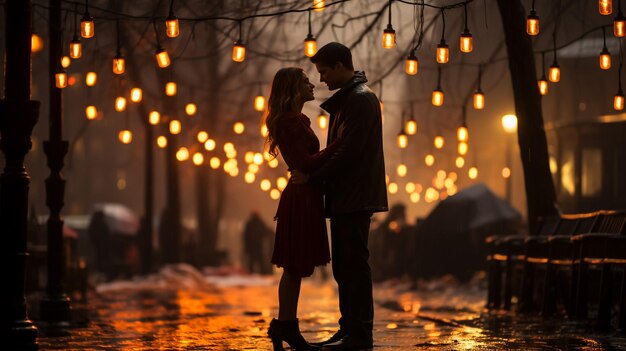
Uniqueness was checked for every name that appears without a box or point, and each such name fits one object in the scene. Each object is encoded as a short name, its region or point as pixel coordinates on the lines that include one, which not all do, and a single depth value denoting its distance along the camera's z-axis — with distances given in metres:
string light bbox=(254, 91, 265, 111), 24.95
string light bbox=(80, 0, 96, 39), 16.05
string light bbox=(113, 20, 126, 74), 17.80
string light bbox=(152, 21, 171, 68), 17.66
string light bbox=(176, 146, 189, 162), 31.70
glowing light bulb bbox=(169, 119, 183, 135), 29.78
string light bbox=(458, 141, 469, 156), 26.80
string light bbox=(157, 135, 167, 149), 31.77
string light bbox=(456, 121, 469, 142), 23.70
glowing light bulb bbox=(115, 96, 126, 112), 24.39
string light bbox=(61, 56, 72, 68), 20.58
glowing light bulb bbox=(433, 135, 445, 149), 26.49
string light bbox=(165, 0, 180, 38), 15.76
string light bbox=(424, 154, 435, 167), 34.62
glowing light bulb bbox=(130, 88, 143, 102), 24.48
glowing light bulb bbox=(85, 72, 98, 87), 21.85
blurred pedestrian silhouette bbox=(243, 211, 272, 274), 37.44
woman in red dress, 9.27
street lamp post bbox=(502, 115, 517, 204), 30.69
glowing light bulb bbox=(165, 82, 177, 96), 22.06
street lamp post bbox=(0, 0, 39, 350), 9.39
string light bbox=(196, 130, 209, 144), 32.78
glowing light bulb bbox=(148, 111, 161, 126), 27.62
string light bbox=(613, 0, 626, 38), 16.13
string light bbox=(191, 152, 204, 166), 34.94
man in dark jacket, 9.43
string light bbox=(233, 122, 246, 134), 32.91
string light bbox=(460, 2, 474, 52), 16.52
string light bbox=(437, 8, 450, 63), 16.98
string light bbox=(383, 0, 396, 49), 16.31
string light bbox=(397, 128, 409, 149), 25.00
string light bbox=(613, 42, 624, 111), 18.71
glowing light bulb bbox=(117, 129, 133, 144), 29.28
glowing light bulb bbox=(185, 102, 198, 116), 28.55
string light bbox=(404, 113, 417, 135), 24.55
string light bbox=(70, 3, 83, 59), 17.78
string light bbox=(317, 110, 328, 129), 25.25
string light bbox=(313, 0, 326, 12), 15.83
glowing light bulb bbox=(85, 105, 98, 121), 26.44
